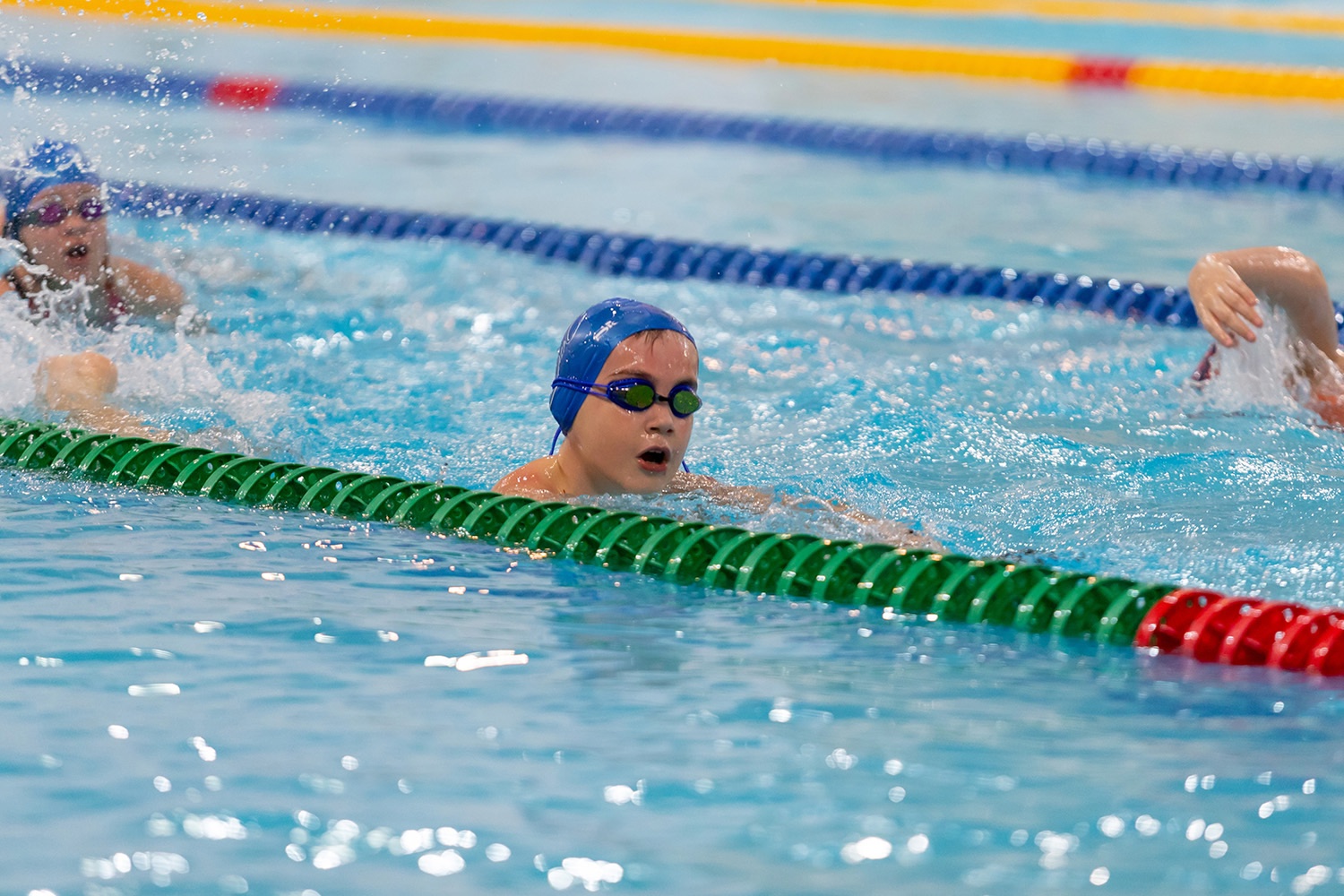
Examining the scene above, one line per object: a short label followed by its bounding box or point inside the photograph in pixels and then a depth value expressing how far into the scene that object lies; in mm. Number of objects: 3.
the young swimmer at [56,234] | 8562
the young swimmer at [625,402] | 6074
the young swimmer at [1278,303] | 7062
